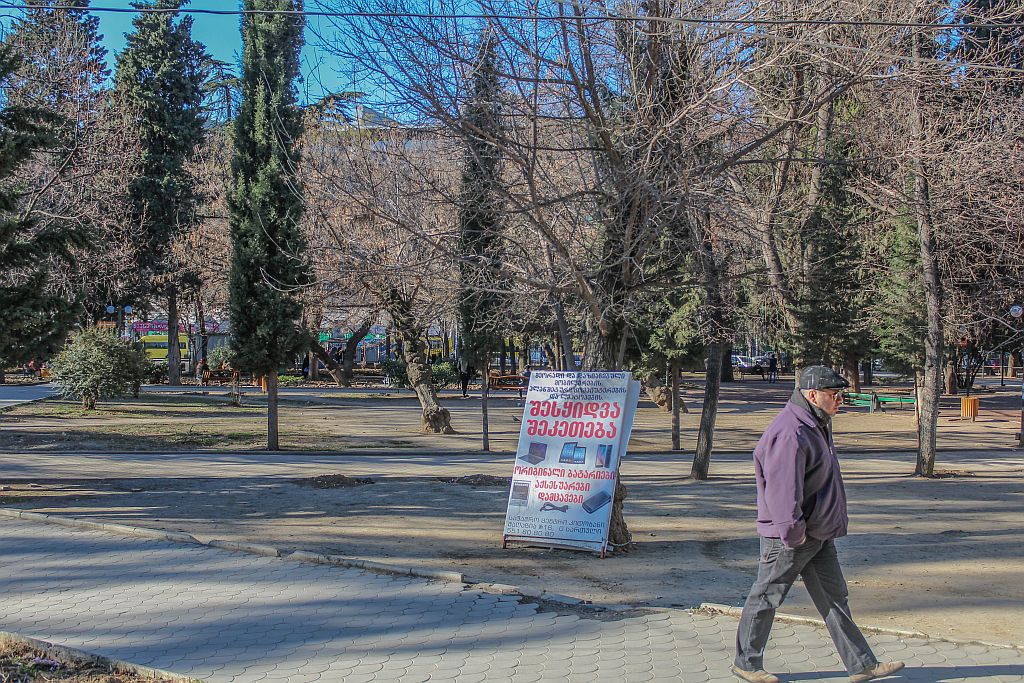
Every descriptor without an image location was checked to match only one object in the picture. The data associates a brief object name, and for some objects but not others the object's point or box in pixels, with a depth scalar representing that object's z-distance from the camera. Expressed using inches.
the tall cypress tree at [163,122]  1556.3
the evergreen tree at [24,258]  405.4
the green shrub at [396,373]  1642.5
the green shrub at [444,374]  1672.0
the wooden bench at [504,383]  1780.3
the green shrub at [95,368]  1067.3
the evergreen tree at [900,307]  894.9
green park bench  1355.8
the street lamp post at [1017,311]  729.6
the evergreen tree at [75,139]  760.3
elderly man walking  189.0
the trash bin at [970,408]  1245.1
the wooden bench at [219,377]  1752.0
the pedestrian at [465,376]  1618.2
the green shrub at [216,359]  1795.0
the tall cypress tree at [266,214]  705.0
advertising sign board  316.5
